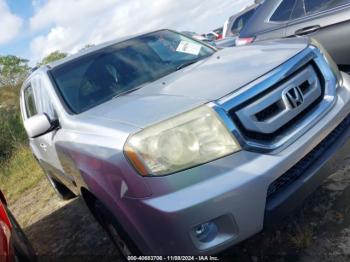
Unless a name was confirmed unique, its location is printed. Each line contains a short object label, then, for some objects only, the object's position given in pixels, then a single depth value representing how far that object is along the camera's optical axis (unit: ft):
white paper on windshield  11.37
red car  6.98
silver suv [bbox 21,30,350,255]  6.32
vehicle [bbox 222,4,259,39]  32.40
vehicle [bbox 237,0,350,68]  13.16
